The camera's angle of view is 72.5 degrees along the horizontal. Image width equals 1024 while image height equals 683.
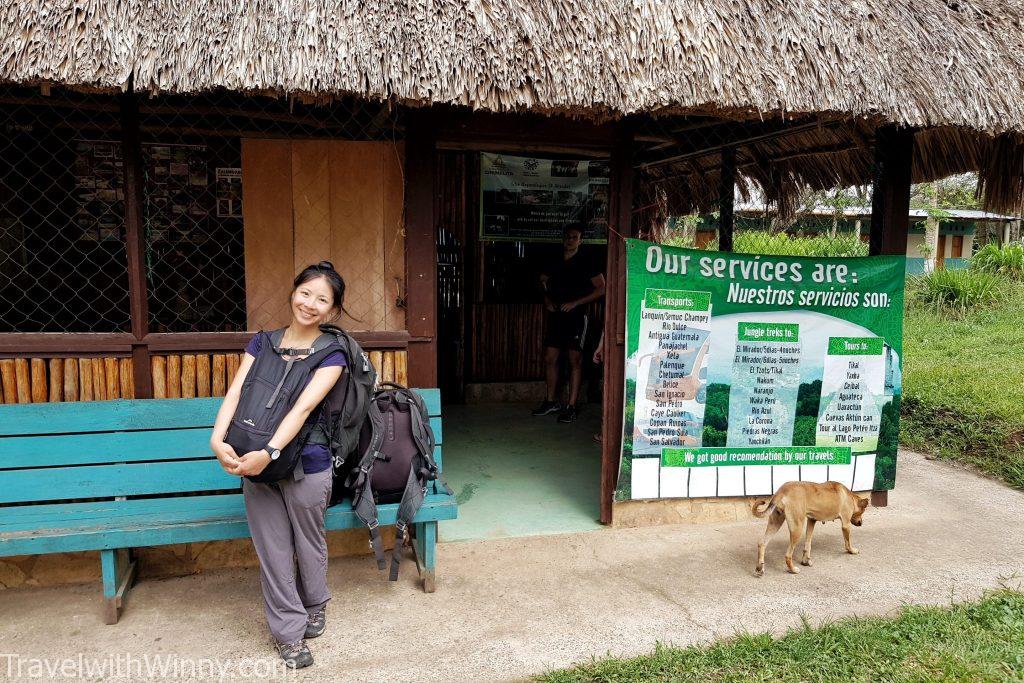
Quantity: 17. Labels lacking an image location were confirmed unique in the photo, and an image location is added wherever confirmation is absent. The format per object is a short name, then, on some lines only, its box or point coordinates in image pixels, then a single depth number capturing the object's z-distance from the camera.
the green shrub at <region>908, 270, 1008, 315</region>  11.71
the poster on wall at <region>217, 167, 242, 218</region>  4.32
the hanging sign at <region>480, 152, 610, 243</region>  6.55
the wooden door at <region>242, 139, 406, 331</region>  3.85
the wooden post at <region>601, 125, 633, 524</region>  4.13
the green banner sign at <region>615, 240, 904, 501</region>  4.18
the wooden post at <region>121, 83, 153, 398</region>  3.49
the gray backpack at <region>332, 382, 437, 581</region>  3.22
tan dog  3.65
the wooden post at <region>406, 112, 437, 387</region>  3.84
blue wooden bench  3.16
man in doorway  6.47
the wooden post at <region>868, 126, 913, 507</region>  4.46
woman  2.86
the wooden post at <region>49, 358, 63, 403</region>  3.55
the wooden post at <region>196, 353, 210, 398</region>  3.70
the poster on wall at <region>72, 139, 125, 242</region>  5.15
